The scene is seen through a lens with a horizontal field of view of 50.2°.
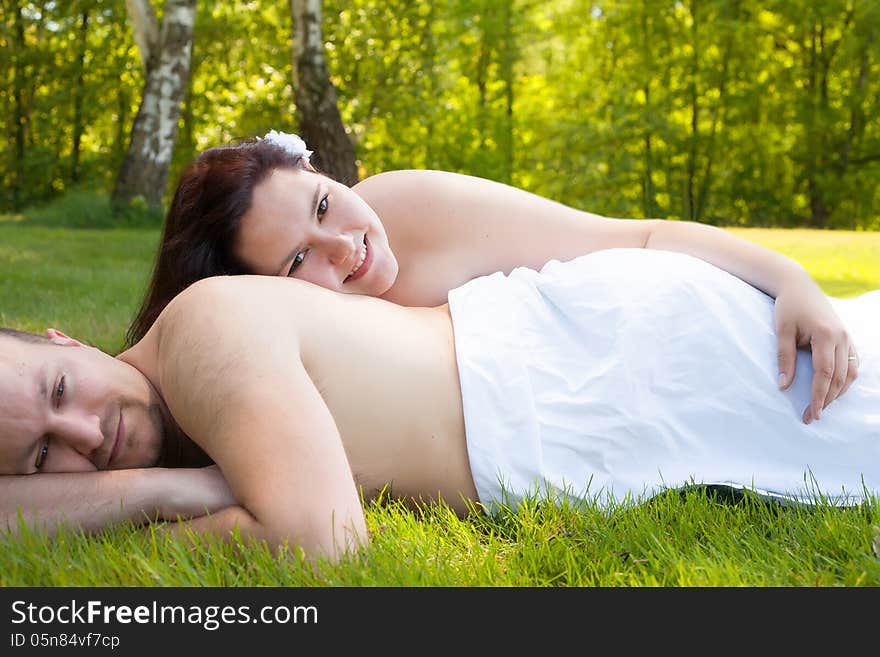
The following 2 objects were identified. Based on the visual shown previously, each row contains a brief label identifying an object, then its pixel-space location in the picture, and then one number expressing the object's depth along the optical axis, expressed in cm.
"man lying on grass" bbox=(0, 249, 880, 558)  189
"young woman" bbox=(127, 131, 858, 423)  249
